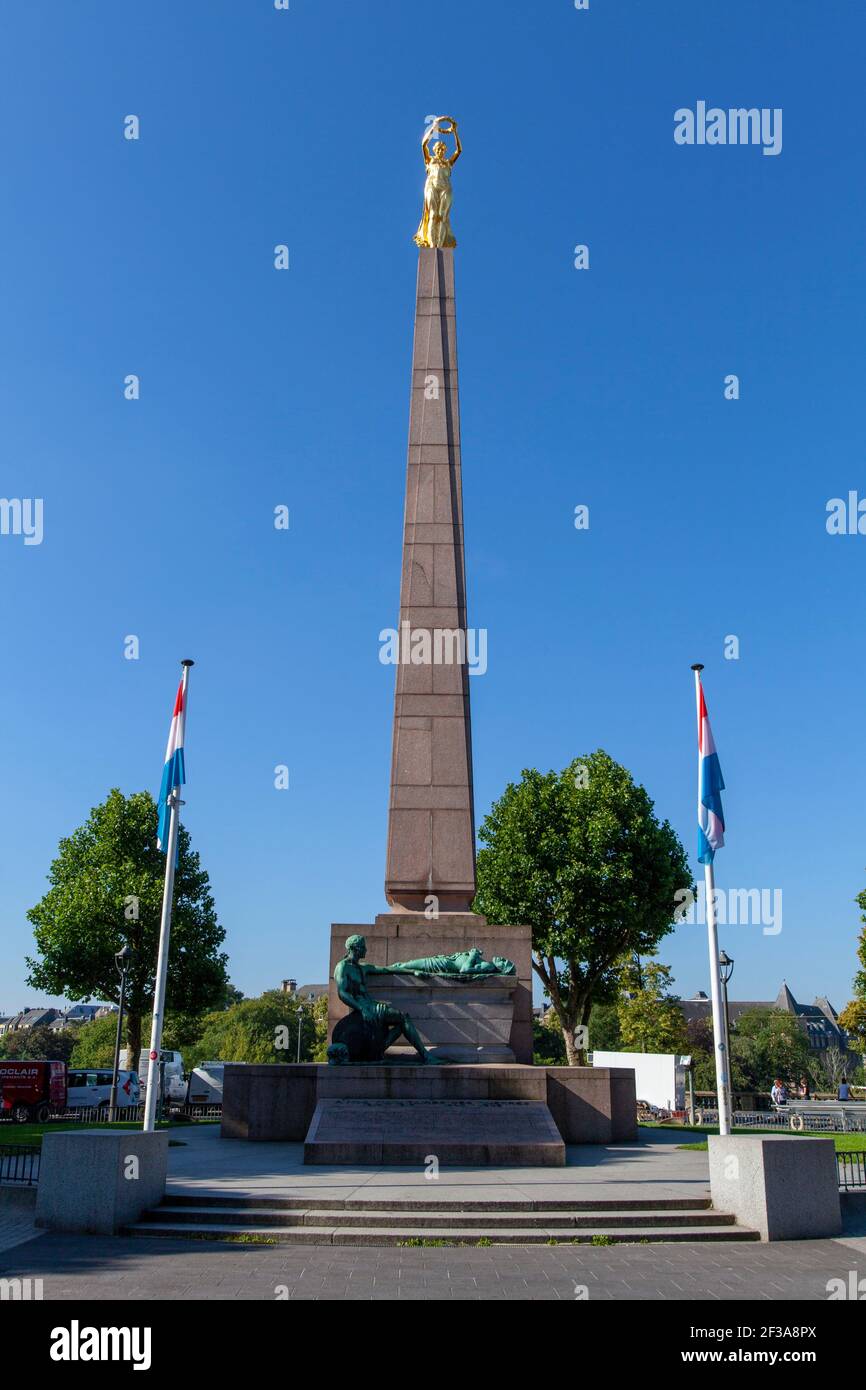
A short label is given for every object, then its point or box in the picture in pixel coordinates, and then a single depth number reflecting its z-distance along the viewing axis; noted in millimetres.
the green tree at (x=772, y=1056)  85688
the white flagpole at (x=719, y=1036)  12298
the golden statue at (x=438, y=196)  23812
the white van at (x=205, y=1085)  43938
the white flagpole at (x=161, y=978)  13430
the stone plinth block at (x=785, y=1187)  10547
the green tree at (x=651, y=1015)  60969
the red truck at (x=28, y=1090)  34281
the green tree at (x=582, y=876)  37062
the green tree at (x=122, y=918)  39656
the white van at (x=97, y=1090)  37188
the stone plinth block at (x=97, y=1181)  10461
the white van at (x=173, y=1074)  42375
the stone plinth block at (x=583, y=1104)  16906
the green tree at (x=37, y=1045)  108812
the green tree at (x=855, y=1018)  46009
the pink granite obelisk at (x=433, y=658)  19875
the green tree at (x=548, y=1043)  93875
